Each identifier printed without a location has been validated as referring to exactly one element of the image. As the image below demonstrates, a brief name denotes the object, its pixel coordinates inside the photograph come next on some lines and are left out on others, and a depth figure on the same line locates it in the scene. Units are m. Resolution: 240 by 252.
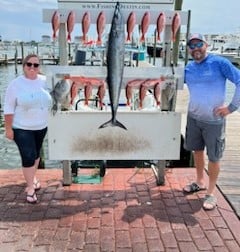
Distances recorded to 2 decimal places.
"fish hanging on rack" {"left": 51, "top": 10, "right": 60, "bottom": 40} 2.94
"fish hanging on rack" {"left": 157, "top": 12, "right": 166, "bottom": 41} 2.96
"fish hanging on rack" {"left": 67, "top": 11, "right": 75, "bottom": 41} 2.95
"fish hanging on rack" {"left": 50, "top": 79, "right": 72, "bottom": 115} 2.99
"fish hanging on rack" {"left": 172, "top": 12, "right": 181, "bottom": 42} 2.98
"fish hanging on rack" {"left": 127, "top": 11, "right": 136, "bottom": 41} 2.90
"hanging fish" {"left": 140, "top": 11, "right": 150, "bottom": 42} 2.95
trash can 8.69
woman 2.90
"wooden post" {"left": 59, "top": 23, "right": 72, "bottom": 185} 3.08
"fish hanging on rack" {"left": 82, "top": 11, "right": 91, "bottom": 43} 2.93
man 2.81
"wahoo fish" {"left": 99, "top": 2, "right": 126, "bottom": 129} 2.79
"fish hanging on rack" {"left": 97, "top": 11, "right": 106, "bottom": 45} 2.91
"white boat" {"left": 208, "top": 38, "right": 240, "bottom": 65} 33.82
